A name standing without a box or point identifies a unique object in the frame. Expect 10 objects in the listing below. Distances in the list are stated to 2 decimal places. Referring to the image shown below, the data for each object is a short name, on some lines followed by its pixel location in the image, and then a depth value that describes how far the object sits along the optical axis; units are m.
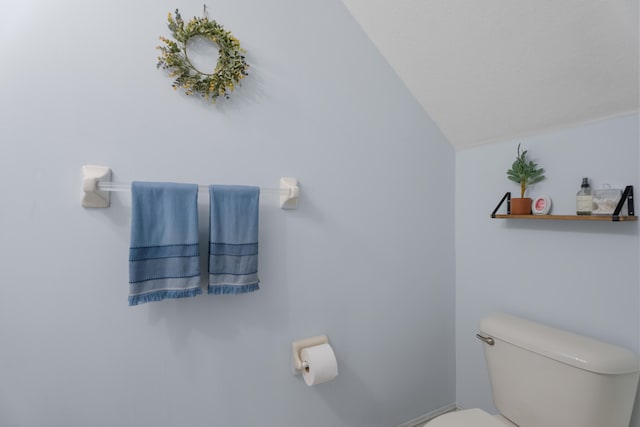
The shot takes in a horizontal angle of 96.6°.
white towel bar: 0.85
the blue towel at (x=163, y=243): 0.88
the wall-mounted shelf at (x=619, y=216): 0.97
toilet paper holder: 1.15
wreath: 0.99
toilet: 0.94
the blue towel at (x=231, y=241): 0.99
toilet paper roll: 1.11
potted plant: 1.26
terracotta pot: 1.26
